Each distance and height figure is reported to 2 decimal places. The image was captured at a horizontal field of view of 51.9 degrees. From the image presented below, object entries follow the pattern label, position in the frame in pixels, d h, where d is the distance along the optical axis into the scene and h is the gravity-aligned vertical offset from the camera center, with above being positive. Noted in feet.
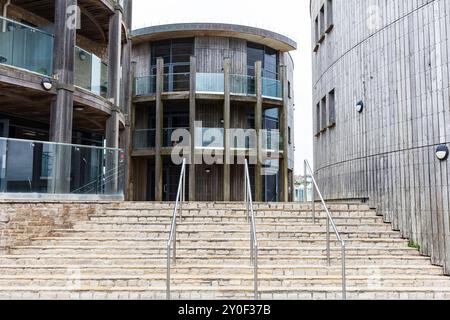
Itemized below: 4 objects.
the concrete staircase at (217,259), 23.03 -3.01
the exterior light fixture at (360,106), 37.53 +8.25
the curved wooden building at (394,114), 28.25 +6.90
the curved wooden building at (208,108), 69.05 +15.90
